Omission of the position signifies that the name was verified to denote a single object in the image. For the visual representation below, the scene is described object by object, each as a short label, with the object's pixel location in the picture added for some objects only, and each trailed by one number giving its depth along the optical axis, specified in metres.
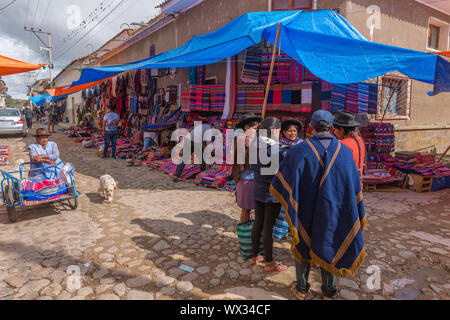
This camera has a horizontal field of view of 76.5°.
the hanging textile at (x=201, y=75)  9.09
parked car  15.02
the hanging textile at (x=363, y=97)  7.29
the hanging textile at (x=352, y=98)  7.11
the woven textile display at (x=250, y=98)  7.79
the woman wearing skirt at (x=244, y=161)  3.38
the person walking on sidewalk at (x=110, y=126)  9.91
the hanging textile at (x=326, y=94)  6.92
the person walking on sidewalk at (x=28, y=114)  19.35
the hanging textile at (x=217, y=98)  8.24
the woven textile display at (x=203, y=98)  8.41
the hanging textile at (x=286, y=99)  7.38
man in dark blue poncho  2.39
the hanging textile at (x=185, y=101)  8.62
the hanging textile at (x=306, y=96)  7.06
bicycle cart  4.41
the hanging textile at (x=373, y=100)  7.50
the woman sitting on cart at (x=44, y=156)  4.90
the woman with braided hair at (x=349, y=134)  3.05
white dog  5.45
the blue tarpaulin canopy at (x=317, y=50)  4.56
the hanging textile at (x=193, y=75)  9.24
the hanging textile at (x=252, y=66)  7.55
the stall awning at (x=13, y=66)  5.11
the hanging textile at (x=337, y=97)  6.89
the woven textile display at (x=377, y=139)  7.61
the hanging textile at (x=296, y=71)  7.15
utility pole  31.08
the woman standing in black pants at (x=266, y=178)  3.02
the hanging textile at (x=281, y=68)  7.21
